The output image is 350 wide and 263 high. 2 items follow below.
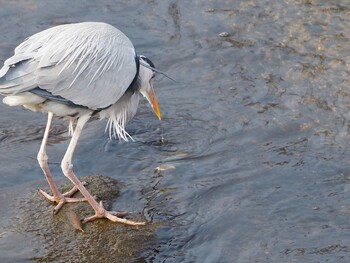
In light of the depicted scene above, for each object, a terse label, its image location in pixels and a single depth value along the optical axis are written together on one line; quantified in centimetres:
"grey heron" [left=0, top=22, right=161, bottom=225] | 1135
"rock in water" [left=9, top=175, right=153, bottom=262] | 1085
